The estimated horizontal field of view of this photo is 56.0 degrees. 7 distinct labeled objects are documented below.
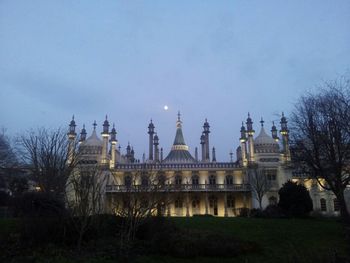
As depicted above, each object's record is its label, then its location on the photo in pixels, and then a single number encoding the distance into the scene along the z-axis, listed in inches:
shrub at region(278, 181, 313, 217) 1195.3
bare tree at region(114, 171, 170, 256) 652.6
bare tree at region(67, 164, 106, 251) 634.8
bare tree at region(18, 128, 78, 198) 1156.5
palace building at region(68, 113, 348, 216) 1845.5
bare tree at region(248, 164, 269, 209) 1572.2
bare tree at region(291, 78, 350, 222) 908.0
